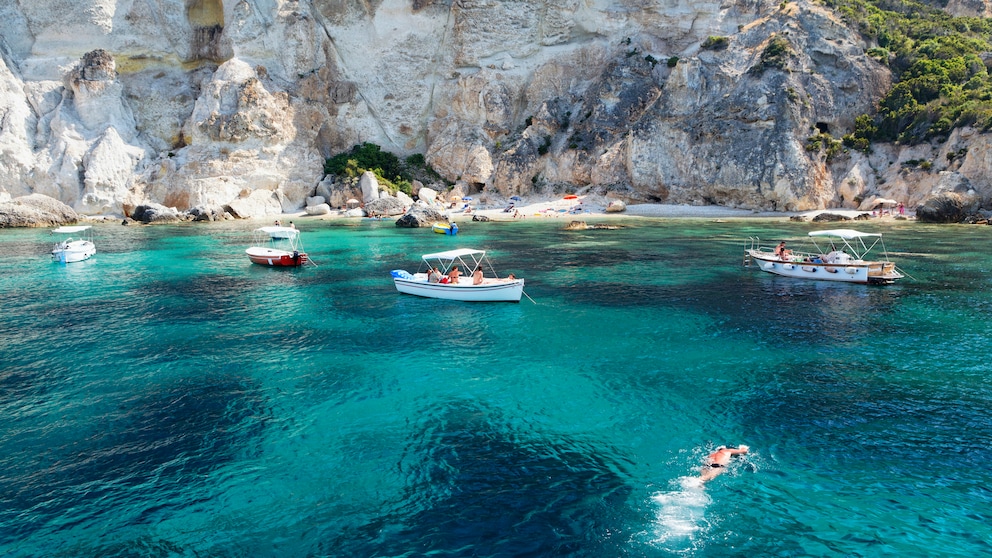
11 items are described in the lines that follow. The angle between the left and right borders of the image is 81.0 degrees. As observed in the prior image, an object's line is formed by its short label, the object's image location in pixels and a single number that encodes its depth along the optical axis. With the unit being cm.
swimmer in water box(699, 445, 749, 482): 1070
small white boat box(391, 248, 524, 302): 2494
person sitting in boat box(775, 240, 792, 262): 3094
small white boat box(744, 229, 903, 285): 2797
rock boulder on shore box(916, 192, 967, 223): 5172
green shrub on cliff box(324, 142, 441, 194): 7206
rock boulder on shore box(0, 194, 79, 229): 5803
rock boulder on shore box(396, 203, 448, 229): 5894
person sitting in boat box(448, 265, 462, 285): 2609
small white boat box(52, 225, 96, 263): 3575
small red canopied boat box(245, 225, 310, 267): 3488
